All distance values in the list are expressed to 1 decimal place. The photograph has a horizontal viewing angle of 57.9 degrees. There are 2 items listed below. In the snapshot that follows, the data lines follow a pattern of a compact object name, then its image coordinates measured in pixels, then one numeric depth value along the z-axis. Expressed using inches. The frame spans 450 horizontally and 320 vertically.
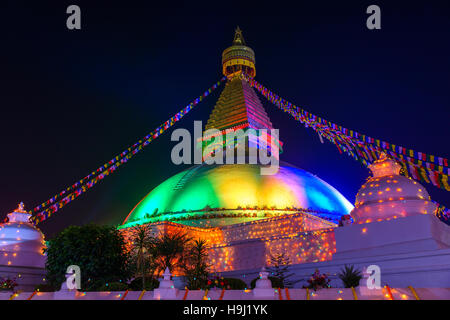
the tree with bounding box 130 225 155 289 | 728.2
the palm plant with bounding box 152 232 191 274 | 808.4
